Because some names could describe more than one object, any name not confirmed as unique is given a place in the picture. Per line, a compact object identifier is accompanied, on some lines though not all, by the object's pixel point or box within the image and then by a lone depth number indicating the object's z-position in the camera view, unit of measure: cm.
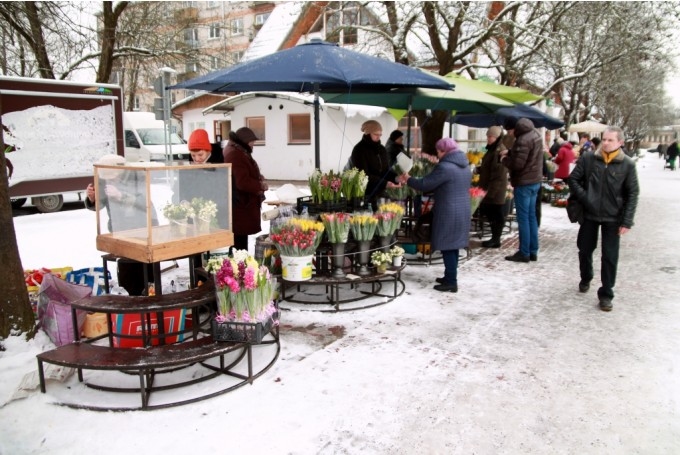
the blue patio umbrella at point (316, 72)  470
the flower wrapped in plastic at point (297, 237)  472
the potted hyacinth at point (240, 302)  352
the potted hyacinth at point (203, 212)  391
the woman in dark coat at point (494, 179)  823
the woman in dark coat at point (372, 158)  661
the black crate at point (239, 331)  353
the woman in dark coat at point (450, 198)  565
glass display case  355
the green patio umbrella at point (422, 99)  718
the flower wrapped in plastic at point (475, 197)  732
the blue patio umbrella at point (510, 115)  1006
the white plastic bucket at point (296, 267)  483
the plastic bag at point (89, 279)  469
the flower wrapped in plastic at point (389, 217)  539
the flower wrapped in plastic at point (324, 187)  546
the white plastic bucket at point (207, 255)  556
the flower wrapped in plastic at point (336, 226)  502
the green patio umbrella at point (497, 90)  858
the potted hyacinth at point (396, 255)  563
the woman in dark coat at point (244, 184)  546
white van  1723
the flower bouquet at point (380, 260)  538
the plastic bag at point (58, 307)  399
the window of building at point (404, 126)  2068
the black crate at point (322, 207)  544
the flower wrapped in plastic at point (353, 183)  563
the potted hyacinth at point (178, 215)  373
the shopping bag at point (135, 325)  410
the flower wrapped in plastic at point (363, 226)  518
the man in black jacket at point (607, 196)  502
